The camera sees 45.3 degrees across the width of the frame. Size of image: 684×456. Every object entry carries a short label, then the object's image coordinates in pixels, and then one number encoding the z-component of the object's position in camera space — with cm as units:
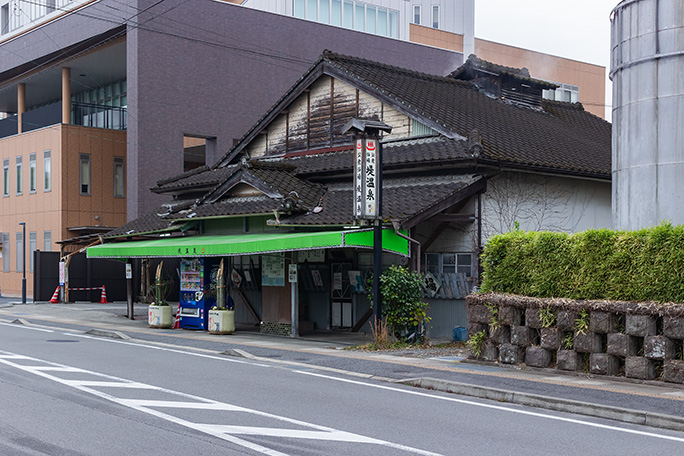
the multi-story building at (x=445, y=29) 4903
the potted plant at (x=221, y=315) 2259
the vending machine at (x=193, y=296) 2409
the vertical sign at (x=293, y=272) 2111
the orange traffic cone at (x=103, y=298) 3759
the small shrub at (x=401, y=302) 1866
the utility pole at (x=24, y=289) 3631
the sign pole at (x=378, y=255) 1859
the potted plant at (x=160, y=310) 2486
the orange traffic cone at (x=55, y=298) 3625
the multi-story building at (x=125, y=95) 3872
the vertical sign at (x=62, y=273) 3553
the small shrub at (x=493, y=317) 1513
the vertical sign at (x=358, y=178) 1855
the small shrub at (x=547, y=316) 1412
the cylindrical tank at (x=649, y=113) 1722
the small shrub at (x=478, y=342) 1544
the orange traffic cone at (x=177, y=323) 2508
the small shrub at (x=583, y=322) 1352
